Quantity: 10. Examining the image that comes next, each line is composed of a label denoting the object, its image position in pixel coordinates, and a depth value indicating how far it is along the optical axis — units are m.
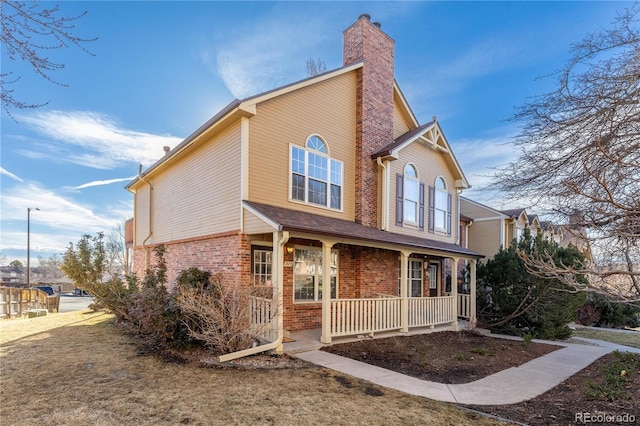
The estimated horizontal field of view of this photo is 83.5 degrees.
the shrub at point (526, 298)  12.30
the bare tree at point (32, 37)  3.96
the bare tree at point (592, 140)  5.10
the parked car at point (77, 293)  48.31
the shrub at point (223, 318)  7.50
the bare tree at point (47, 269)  67.62
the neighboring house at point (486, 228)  20.91
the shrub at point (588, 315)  19.59
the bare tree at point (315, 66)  22.38
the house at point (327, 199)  9.36
